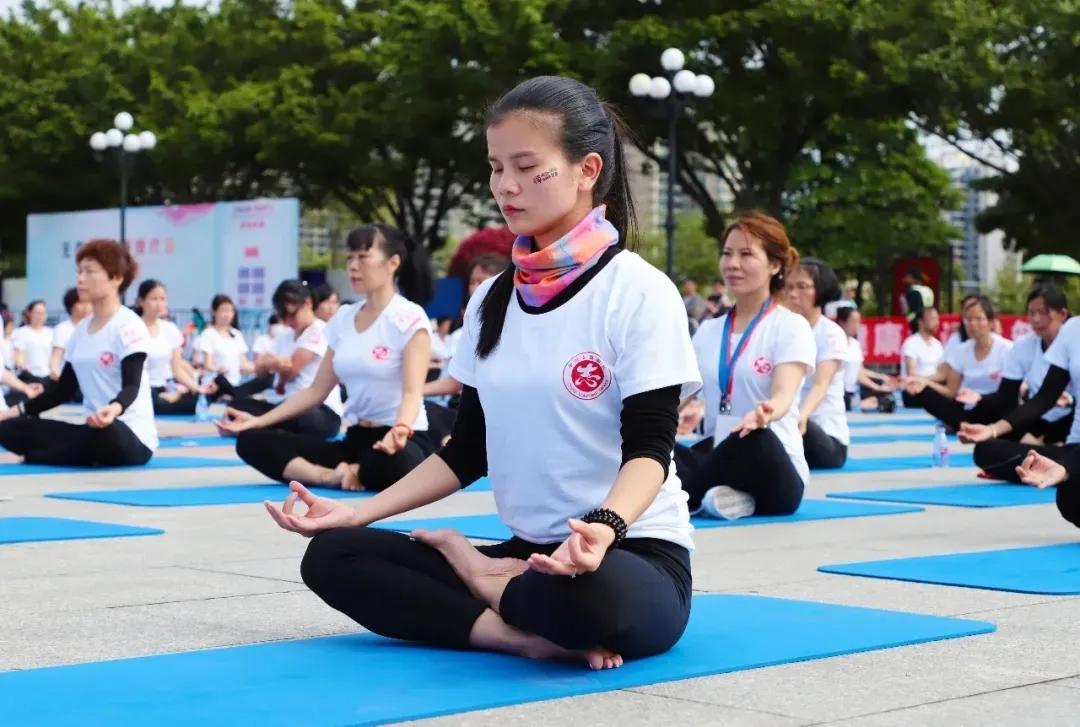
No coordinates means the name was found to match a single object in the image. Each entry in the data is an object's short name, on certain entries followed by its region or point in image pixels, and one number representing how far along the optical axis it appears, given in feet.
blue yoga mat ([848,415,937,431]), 60.57
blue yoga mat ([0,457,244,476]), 37.29
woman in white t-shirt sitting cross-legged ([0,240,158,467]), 35.45
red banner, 89.61
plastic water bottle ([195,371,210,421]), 58.65
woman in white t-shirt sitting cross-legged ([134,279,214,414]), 50.31
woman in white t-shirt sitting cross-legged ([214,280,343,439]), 41.52
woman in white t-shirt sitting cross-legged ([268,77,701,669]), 13.57
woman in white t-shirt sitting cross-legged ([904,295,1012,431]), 45.50
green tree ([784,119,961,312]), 103.86
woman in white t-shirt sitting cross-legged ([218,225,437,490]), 31.12
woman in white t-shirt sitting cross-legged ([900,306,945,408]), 64.49
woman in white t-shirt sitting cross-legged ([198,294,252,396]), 61.05
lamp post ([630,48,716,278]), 76.07
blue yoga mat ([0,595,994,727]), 12.26
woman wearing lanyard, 26.84
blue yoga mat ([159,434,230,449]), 47.32
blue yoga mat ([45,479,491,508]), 30.07
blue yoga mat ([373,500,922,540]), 25.16
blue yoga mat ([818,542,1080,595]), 19.71
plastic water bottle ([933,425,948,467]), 39.78
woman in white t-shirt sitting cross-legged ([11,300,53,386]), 69.31
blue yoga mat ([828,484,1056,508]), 31.14
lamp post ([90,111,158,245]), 99.40
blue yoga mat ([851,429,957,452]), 51.47
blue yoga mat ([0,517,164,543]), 24.21
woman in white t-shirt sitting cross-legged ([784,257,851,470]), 33.65
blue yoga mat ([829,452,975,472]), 39.88
